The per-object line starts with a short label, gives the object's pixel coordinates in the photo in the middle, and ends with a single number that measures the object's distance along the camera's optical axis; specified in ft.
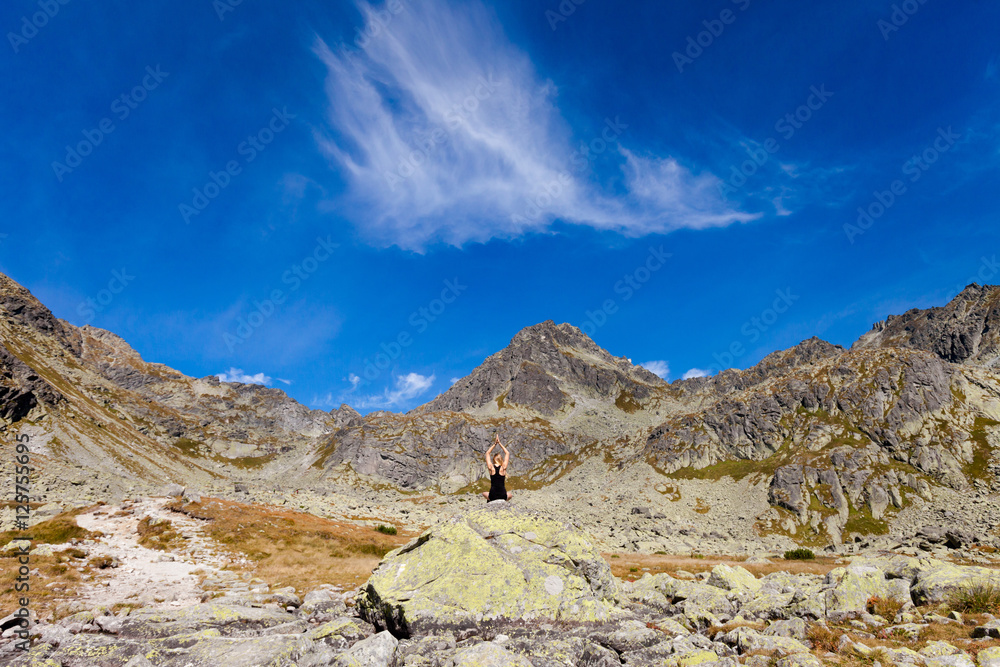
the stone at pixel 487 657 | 34.01
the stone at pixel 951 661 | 34.65
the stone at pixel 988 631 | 41.32
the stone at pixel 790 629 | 47.67
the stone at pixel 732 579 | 86.84
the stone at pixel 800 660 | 34.97
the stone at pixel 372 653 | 36.37
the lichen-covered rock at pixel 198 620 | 47.67
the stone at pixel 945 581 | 56.18
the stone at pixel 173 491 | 165.35
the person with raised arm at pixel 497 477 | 72.79
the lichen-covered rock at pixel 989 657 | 33.57
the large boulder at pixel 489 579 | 46.03
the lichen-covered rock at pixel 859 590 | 57.52
